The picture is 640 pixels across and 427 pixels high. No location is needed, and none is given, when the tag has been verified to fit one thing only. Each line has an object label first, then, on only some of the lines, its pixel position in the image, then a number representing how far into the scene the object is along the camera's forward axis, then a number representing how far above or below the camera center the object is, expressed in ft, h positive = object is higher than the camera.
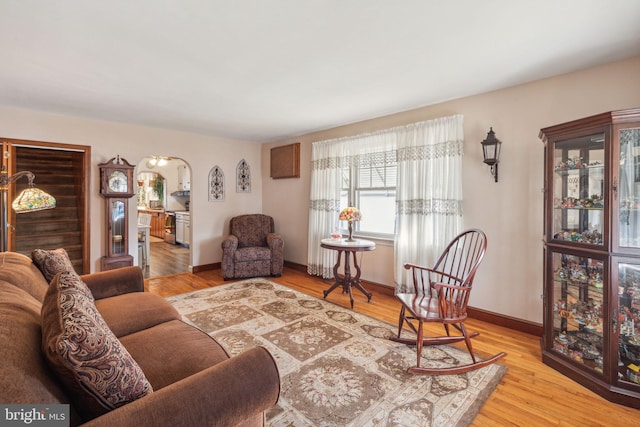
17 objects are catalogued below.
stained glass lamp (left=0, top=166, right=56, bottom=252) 5.93 +0.19
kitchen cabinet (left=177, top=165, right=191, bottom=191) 26.84 +2.85
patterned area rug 5.67 -3.87
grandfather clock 13.50 +0.08
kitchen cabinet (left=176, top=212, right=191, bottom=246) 24.66 -1.66
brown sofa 2.73 -2.03
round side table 11.41 -2.03
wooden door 13.26 +0.17
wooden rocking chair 6.95 -2.54
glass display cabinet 6.19 -0.97
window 13.07 +0.87
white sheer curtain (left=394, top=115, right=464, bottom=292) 10.48 +0.71
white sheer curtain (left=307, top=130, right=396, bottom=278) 13.52 +1.44
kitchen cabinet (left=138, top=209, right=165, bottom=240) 29.08 -1.42
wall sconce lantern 9.41 +1.98
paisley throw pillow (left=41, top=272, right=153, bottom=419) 2.79 -1.52
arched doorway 24.58 +0.49
